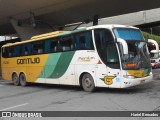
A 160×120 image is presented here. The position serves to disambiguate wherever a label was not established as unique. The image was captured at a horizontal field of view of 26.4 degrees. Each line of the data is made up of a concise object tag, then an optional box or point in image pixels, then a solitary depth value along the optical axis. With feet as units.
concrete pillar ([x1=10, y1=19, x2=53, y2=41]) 126.93
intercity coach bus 48.96
